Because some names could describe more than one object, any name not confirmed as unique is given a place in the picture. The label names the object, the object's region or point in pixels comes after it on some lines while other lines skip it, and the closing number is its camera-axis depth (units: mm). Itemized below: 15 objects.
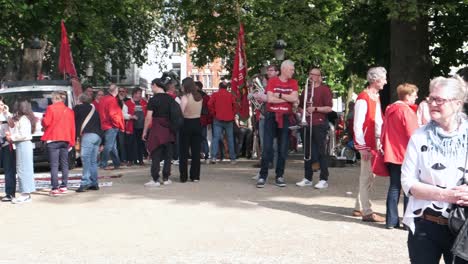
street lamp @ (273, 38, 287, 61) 23297
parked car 18734
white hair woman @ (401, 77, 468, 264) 4586
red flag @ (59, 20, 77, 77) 23469
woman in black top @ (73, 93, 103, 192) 13422
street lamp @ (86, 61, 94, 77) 50188
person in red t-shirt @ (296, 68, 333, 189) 12836
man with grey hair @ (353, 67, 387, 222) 9914
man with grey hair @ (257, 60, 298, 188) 12812
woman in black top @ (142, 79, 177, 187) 13523
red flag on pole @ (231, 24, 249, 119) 17328
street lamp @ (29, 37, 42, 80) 28356
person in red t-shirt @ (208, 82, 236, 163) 18281
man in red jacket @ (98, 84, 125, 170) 17906
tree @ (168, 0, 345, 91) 28000
